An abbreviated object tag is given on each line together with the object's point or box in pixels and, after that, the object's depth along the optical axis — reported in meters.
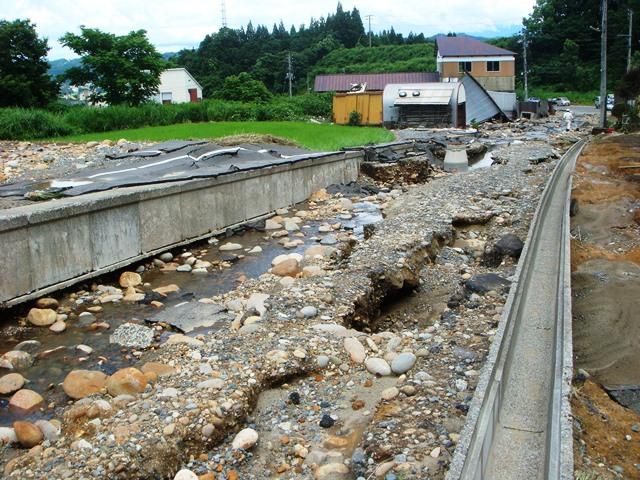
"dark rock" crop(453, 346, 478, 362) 4.79
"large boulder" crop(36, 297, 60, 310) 6.66
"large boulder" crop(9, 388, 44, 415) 4.51
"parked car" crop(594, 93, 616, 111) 47.67
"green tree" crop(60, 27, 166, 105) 35.09
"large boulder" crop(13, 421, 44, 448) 3.96
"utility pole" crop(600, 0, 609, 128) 29.37
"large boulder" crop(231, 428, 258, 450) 3.88
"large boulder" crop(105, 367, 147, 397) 4.45
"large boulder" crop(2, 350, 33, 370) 5.30
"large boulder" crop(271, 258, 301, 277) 7.68
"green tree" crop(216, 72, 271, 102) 45.16
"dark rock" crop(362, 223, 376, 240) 9.80
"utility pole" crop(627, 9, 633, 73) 38.22
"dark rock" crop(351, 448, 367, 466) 3.55
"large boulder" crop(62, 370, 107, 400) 4.68
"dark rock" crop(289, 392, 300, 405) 4.39
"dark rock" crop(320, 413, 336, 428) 4.07
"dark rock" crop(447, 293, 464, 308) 6.54
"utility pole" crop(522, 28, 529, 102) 54.52
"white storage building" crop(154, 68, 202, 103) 58.19
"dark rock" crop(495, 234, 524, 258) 8.09
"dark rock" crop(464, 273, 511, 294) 6.73
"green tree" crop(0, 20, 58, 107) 32.66
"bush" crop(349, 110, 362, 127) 35.84
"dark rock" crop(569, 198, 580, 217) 10.56
